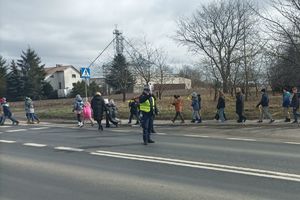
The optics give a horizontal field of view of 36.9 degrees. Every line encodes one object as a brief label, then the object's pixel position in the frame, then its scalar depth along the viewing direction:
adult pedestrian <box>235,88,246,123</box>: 19.74
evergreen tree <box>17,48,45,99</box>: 70.50
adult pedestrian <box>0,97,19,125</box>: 25.30
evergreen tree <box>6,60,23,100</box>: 71.06
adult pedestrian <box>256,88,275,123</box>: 19.15
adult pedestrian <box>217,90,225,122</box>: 20.39
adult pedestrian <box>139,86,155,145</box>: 13.22
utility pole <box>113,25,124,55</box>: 54.03
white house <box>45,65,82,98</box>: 99.00
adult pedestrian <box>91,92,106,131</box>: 19.60
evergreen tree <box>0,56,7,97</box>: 70.75
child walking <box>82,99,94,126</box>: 22.69
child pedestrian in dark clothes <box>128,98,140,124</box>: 21.72
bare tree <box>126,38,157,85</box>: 48.01
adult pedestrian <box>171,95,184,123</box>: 21.61
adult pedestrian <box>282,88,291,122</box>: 19.03
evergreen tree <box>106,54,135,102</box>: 51.25
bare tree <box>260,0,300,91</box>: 23.50
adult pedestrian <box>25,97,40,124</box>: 25.35
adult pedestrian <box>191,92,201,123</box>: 20.94
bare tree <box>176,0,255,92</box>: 44.94
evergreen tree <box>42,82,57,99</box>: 74.50
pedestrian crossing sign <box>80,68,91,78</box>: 25.34
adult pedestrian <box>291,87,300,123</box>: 18.64
